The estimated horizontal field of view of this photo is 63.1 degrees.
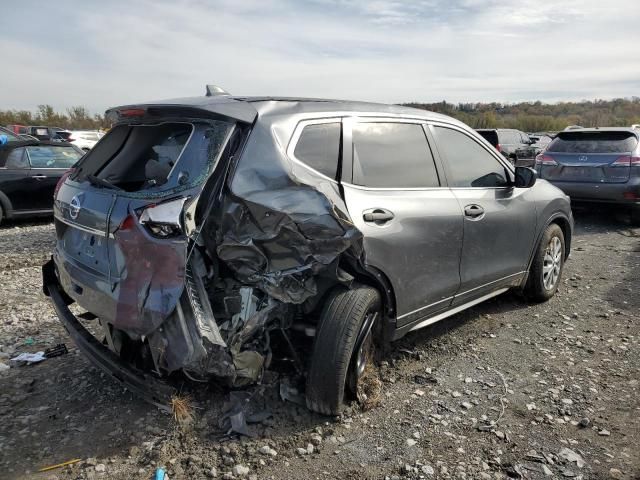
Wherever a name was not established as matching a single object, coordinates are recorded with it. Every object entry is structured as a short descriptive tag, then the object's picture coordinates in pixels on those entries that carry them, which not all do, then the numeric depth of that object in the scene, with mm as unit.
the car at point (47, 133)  20122
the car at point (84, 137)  18227
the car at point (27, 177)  9023
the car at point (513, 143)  16406
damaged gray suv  2635
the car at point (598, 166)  8547
